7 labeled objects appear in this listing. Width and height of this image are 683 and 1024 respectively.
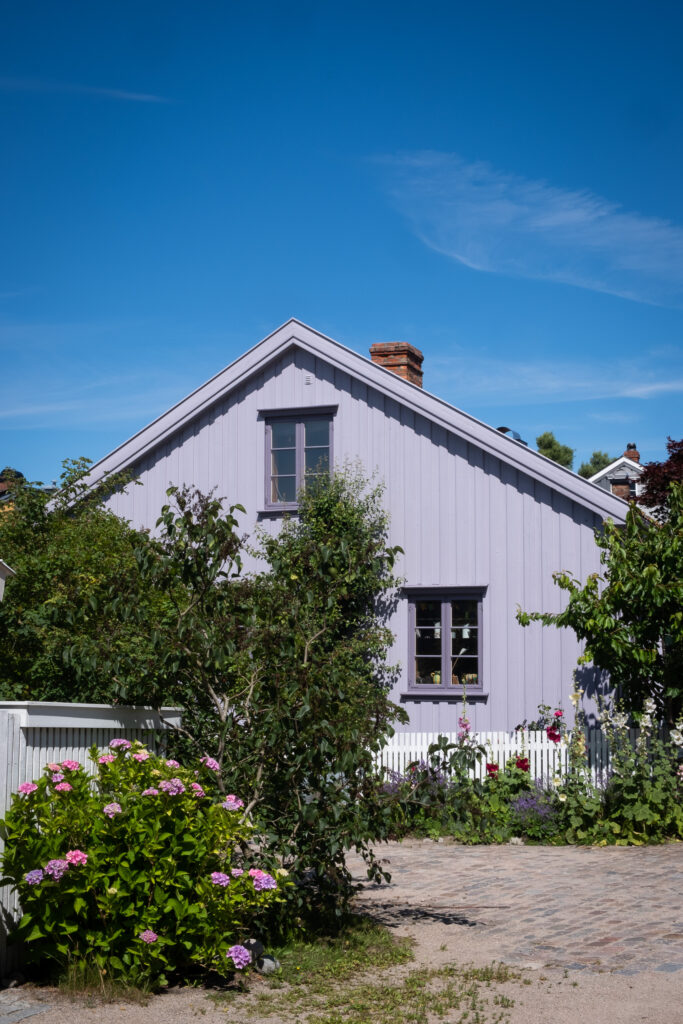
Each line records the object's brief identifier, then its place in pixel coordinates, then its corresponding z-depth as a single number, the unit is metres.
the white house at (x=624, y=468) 49.62
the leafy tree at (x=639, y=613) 14.06
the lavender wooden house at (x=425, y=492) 16.94
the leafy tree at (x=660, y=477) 25.91
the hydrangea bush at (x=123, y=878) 6.57
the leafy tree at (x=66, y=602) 8.71
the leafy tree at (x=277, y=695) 7.86
